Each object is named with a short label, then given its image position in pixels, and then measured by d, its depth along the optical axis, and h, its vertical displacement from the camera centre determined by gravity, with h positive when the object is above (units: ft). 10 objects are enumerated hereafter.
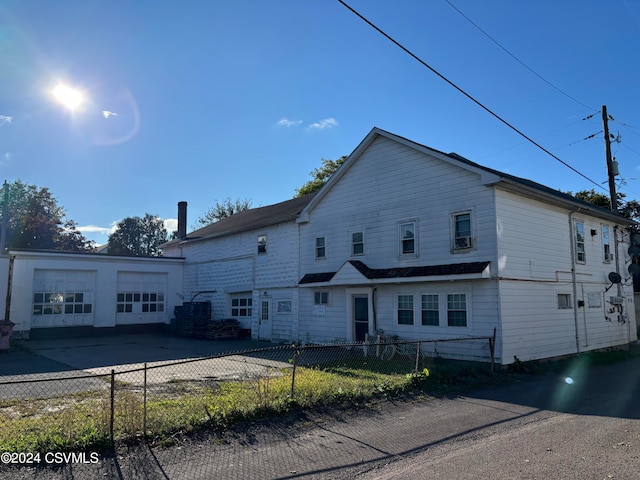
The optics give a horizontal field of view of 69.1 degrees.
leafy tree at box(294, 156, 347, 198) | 150.41 +37.95
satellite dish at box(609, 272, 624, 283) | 61.77 +1.52
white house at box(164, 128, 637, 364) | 47.26 +3.31
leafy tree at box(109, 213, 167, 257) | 274.98 +35.23
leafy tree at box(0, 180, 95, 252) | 163.43 +25.36
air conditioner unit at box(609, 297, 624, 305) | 62.23 -1.55
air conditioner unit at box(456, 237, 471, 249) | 48.63 +5.02
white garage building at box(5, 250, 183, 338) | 76.64 +0.25
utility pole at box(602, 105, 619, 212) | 73.26 +20.17
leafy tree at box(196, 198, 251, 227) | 203.82 +35.32
